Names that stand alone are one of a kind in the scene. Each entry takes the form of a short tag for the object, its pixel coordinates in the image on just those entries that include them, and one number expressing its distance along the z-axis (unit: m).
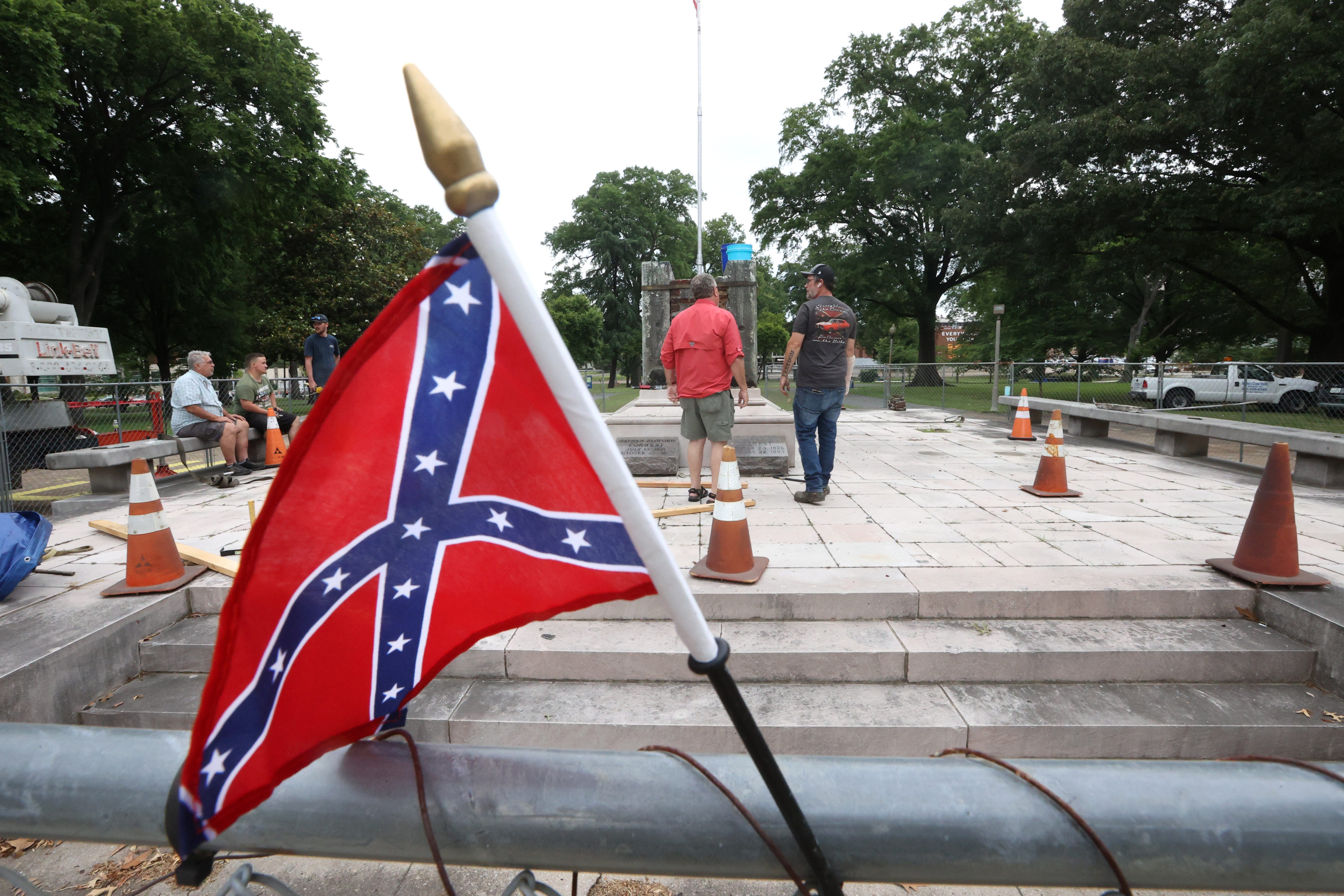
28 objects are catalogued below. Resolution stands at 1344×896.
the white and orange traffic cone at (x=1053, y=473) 6.84
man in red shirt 6.08
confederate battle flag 0.93
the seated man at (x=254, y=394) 9.30
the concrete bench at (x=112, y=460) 7.38
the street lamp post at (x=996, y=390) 19.23
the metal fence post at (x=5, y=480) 6.36
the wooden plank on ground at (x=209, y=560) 4.62
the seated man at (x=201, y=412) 8.48
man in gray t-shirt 6.29
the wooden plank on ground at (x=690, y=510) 6.02
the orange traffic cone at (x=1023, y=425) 11.84
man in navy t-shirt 9.59
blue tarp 4.18
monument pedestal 8.14
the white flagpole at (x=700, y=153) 14.49
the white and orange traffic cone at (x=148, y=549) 4.34
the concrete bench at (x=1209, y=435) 7.35
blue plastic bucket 12.70
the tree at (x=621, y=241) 47.31
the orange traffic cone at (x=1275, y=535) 4.06
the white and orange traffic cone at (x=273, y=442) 9.48
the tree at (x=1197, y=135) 15.89
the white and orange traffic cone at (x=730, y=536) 4.33
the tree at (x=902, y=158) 29.02
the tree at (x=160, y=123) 18.53
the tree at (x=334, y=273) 24.64
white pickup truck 10.84
